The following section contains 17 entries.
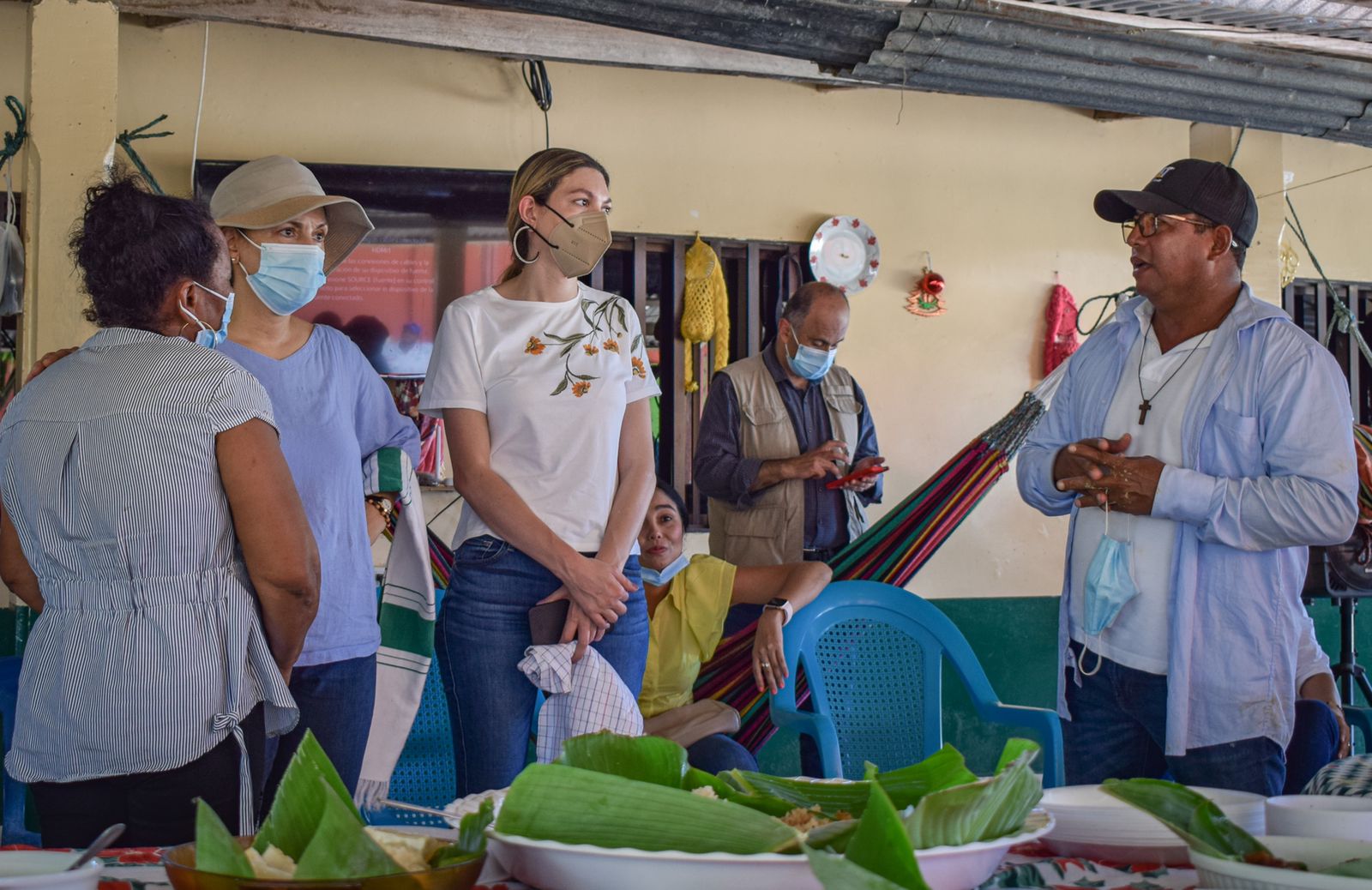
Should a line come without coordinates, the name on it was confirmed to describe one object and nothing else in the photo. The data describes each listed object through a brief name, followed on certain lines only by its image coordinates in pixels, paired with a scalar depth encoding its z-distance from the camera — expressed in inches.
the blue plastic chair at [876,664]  116.0
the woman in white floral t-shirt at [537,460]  76.4
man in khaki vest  134.9
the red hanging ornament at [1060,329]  187.3
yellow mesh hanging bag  170.2
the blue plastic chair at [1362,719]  120.3
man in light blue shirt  76.9
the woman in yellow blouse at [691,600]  113.3
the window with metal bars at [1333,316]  206.4
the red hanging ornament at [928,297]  181.3
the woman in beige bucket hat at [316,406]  77.7
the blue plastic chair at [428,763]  107.0
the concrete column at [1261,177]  165.3
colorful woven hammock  127.3
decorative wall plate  176.6
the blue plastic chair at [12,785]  97.0
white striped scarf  87.4
